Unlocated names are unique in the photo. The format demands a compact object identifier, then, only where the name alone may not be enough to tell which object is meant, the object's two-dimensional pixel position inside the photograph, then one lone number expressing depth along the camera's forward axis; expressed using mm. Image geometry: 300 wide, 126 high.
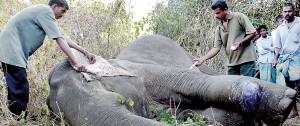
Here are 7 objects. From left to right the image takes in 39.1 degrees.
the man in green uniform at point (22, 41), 4289
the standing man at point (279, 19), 6946
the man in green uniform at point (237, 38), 5176
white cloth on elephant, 3916
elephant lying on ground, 3295
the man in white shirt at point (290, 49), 5742
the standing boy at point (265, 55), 6562
